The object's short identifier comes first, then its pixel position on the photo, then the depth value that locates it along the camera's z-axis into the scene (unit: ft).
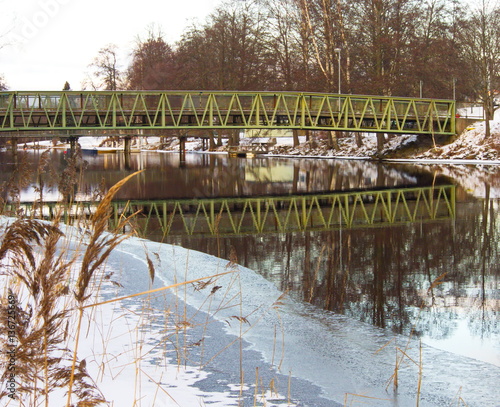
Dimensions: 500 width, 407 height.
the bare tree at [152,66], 215.51
